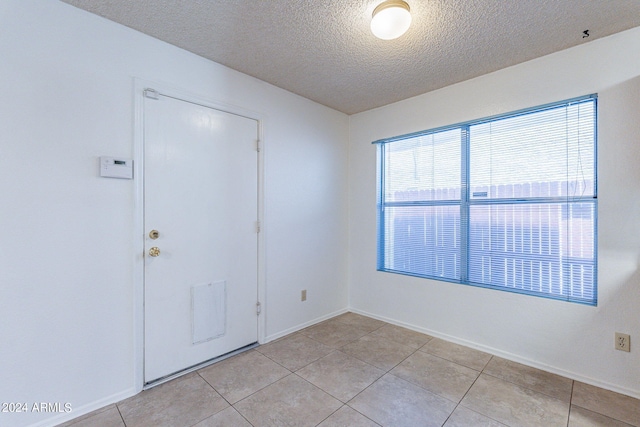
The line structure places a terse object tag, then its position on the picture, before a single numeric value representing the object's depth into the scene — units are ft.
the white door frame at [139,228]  6.31
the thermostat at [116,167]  5.88
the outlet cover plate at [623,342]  6.22
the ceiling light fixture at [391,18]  5.32
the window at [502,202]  6.95
